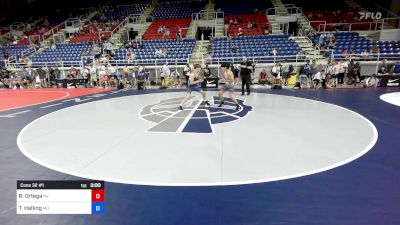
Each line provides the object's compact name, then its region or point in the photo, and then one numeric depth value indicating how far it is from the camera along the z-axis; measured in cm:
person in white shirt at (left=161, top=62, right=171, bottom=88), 1602
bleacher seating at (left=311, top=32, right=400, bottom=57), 1665
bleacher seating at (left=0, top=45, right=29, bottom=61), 2331
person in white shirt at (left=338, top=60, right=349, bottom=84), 1427
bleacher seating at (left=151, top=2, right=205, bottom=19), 2723
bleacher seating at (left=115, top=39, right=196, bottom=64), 1852
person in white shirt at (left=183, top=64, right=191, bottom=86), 1482
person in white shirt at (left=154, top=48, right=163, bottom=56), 1894
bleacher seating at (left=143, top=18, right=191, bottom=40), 2345
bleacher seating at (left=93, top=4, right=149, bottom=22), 2844
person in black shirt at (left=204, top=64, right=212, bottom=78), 1504
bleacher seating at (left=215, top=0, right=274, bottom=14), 2690
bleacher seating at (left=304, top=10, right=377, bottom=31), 2134
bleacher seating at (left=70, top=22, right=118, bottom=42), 2403
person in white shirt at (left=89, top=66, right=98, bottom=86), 1705
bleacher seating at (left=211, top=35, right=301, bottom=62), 1788
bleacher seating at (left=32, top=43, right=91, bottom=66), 2076
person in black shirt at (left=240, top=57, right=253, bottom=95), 1178
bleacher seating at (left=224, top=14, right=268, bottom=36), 2241
